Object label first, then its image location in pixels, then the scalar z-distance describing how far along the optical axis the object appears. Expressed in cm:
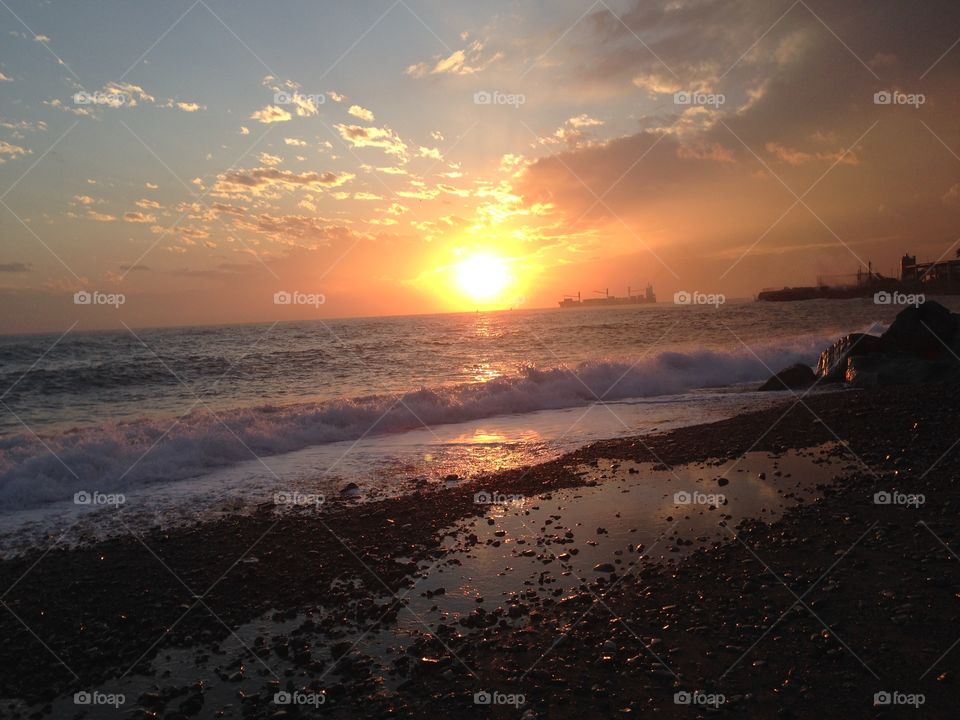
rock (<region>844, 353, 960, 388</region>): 2209
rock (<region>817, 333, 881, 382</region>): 2609
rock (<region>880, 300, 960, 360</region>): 2556
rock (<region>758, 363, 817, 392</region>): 2688
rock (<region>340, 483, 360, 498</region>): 1348
